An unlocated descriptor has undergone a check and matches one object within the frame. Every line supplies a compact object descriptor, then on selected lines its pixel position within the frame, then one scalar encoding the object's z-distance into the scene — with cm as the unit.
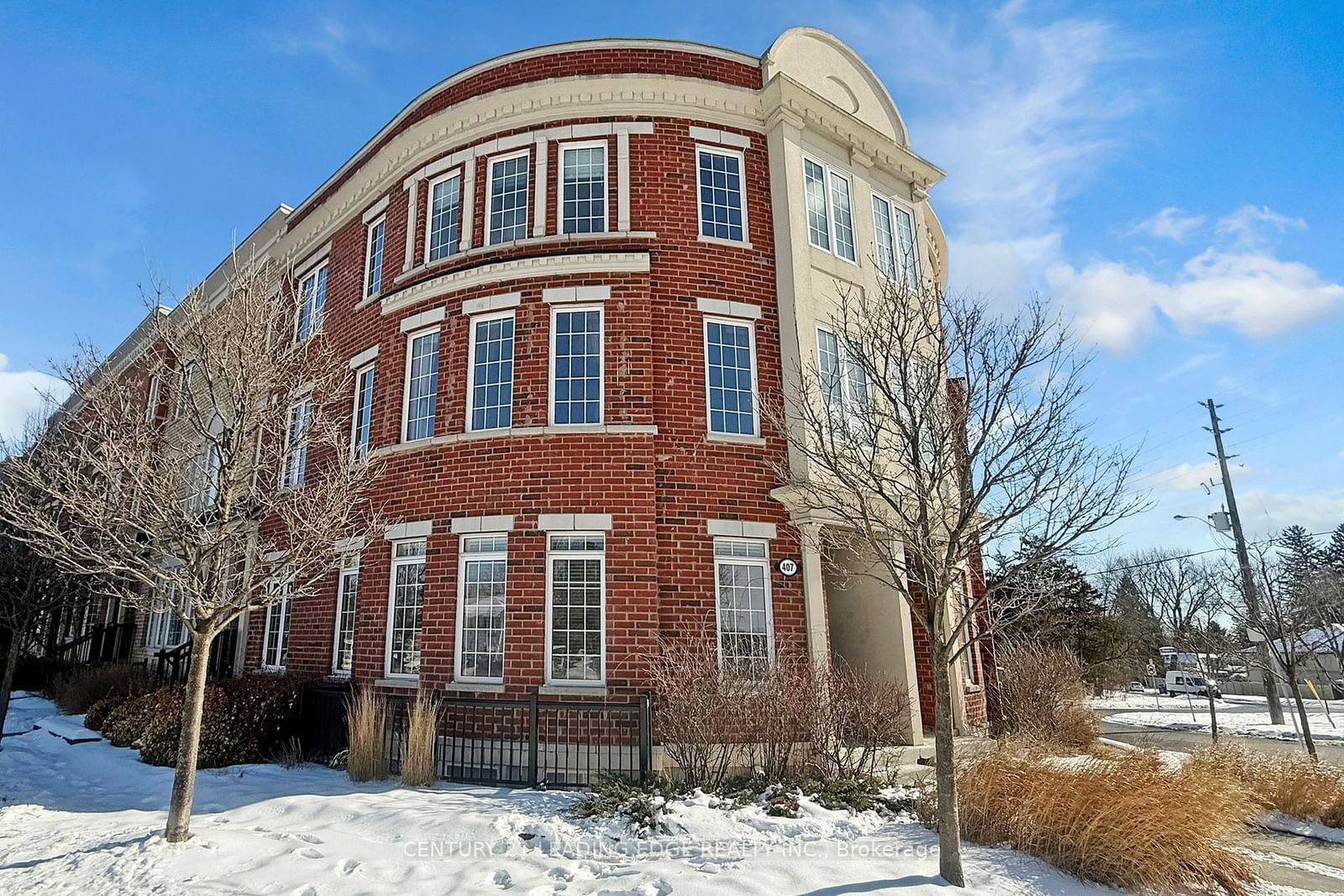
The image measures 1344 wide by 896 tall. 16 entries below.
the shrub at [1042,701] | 1230
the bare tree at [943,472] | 622
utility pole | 1548
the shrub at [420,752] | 916
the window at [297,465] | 1559
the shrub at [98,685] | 1529
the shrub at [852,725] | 867
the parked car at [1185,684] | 3388
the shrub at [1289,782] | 854
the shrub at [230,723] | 1070
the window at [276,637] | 1525
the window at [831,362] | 1221
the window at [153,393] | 2281
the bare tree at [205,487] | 746
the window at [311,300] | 1702
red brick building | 1126
